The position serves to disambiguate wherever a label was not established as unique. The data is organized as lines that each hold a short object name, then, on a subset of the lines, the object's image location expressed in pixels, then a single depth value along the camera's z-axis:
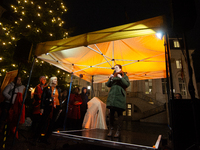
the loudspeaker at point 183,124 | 1.94
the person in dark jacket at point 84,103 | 5.75
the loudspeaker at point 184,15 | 2.01
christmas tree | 7.15
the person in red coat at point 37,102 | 4.02
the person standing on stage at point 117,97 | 3.01
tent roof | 2.85
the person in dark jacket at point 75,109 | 5.34
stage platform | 2.06
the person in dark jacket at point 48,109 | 3.42
